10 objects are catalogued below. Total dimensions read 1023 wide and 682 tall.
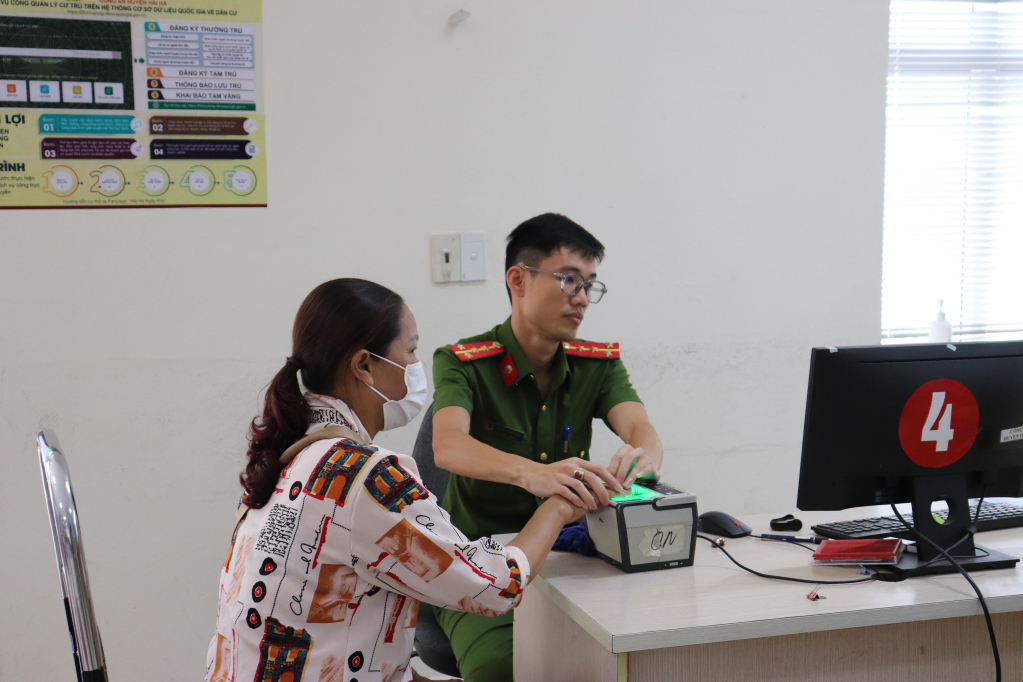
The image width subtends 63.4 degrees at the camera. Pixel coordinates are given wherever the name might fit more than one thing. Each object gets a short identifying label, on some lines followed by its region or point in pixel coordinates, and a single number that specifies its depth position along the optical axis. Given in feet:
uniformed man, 6.53
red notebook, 4.95
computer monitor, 4.90
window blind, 10.23
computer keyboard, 5.53
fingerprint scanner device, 4.86
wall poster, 7.64
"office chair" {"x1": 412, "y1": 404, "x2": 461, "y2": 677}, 6.40
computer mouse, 5.65
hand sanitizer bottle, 10.19
